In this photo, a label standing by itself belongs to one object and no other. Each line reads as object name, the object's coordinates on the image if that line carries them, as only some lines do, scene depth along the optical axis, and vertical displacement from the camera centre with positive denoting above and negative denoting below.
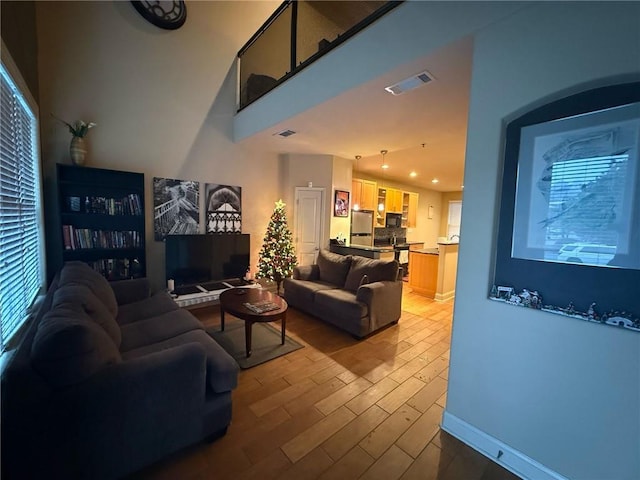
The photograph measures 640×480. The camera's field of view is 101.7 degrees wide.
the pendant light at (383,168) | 4.42 +1.20
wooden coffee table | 2.54 -0.91
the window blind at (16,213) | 1.65 -0.01
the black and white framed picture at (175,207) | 3.72 +0.15
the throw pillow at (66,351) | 1.08 -0.59
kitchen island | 4.66 -0.86
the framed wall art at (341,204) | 4.94 +0.35
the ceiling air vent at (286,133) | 3.60 +1.23
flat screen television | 3.69 -0.60
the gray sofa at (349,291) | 3.09 -0.95
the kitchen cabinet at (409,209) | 7.62 +0.46
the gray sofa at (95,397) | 1.08 -0.90
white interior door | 4.87 -0.02
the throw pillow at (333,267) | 3.93 -0.71
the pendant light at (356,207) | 5.88 +0.35
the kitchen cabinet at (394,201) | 6.93 +0.62
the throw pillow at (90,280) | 1.99 -0.53
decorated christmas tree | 4.39 -0.55
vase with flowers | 2.92 +0.81
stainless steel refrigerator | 5.85 -0.11
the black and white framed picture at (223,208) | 4.19 +0.17
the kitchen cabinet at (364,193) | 5.91 +0.68
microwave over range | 6.98 +0.09
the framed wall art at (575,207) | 1.19 +0.11
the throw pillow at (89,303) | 1.57 -0.57
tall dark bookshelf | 2.99 -0.05
